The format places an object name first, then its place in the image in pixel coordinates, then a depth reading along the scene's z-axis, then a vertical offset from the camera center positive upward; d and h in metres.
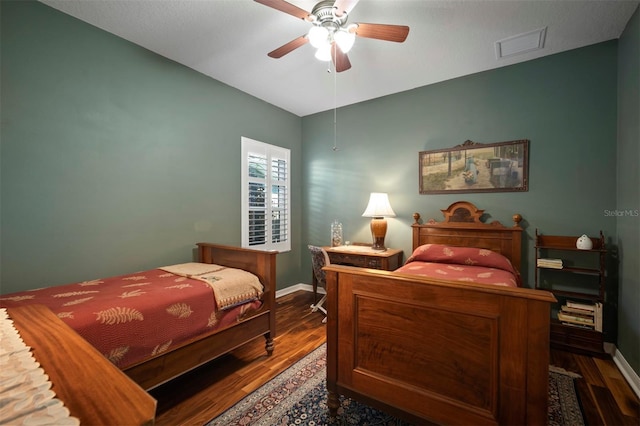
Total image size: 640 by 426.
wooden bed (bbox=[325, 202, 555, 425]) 1.14 -0.66
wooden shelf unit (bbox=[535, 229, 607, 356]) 2.37 -0.66
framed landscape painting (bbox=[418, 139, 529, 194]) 2.90 +0.51
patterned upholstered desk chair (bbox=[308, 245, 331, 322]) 3.05 -0.57
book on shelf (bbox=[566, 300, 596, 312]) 2.41 -0.84
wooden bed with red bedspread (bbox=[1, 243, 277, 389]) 1.49 -0.67
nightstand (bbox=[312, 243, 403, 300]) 3.19 -0.56
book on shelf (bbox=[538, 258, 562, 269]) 2.53 -0.48
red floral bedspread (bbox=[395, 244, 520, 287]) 2.29 -0.53
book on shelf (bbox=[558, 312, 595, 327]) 2.41 -0.96
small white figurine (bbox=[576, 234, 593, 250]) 2.42 -0.27
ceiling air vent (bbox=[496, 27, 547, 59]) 2.39 +1.56
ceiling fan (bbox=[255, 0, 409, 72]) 1.74 +1.27
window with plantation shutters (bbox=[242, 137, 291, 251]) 3.63 +0.22
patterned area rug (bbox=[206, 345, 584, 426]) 1.63 -1.26
